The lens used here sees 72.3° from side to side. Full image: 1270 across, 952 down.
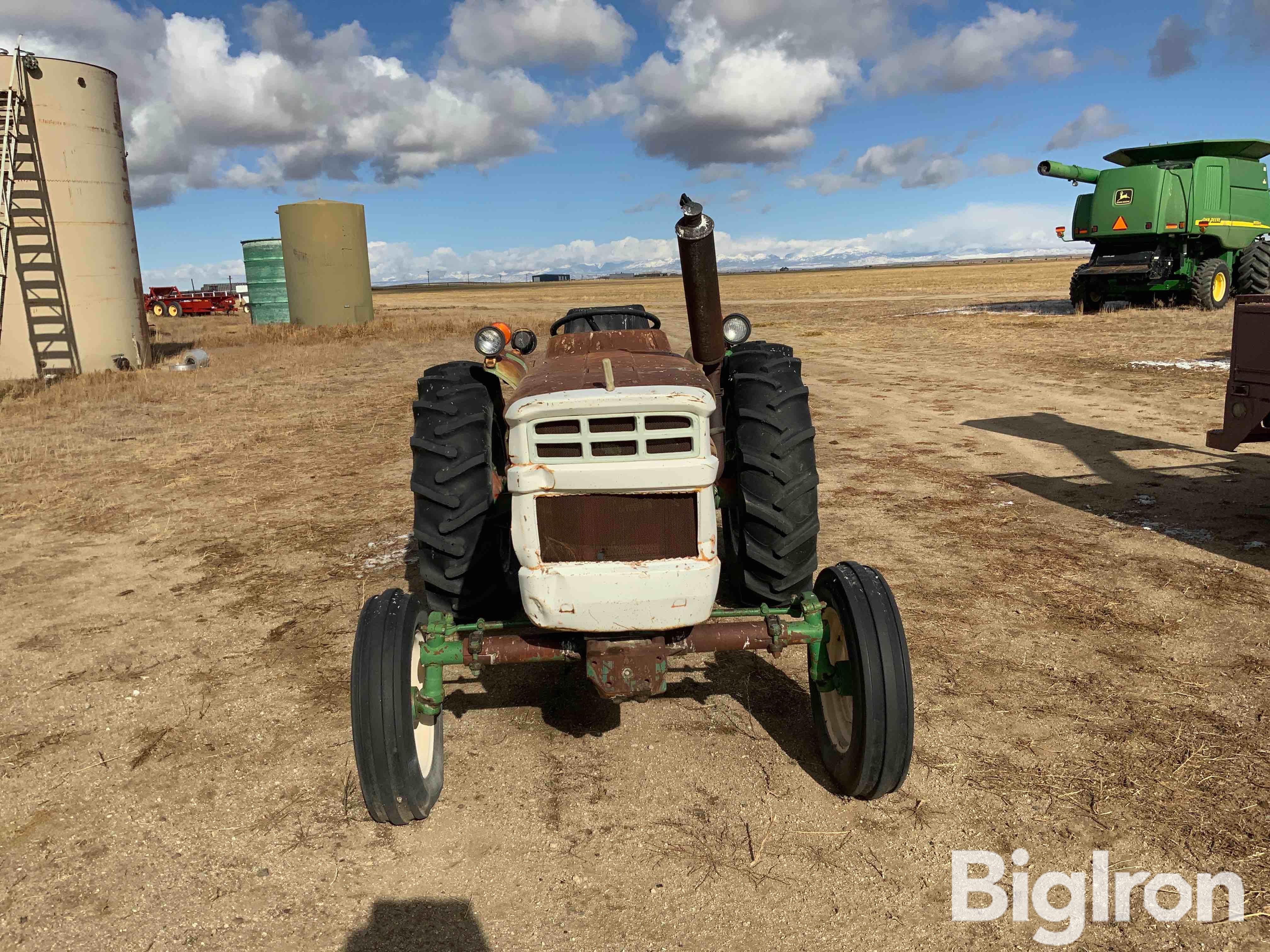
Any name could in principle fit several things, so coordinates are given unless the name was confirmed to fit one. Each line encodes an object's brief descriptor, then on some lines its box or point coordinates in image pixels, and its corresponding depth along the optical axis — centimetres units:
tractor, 288
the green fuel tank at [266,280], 2833
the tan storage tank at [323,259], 2352
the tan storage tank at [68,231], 1380
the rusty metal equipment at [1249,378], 532
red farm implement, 3719
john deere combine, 1788
